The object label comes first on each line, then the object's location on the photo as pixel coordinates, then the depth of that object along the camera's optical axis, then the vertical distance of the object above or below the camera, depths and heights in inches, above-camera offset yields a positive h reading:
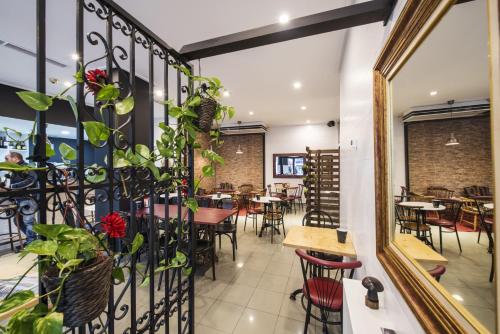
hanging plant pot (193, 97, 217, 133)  47.7 +14.1
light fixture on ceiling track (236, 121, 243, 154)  304.3 +32.6
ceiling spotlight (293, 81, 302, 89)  161.2 +71.5
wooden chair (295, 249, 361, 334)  59.6 -41.9
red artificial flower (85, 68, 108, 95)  30.2 +14.3
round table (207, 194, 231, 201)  200.2 -28.0
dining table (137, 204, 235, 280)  107.1 -27.2
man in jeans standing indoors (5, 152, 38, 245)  24.1 -1.4
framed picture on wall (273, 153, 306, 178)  310.3 +7.5
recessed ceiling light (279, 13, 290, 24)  87.4 +68.8
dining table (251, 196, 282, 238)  177.4 -28.8
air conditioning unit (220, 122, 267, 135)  301.2 +65.8
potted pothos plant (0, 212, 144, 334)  21.1 -13.5
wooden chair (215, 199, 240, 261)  130.1 -39.3
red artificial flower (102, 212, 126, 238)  28.4 -7.9
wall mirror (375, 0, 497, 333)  19.6 +0.6
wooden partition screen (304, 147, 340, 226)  165.5 -11.6
